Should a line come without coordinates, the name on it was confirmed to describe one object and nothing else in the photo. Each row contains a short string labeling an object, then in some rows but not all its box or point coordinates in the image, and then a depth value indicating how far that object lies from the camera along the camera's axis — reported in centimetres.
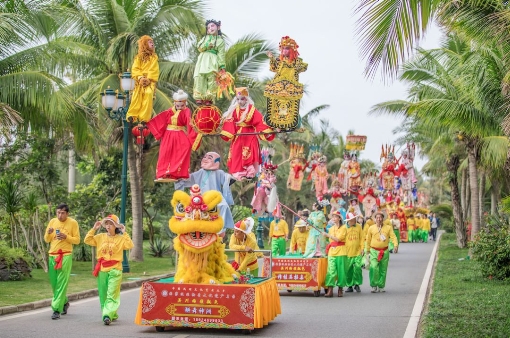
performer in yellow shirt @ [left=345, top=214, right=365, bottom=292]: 1684
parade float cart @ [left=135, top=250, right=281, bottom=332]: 1078
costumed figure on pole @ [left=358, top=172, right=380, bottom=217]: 3406
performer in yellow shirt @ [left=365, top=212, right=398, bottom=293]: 1755
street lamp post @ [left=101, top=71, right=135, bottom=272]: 1828
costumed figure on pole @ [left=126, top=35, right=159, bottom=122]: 1294
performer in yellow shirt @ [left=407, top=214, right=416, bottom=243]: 5422
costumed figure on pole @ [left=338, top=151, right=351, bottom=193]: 3259
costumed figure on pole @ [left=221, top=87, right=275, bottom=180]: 1328
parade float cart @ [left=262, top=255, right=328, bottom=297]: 1672
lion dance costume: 1089
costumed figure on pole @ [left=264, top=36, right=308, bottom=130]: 1295
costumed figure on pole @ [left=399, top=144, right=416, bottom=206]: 3681
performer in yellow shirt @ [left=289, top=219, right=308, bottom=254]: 1975
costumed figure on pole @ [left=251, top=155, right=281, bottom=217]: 1670
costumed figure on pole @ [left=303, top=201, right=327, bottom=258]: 1789
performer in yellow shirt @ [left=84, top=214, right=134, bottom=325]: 1190
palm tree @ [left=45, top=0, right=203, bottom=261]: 2320
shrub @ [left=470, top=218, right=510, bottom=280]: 1780
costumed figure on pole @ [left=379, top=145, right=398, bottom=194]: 3656
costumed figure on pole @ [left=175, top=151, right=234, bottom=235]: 1263
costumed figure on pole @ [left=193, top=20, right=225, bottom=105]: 1334
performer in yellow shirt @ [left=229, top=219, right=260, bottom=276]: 1419
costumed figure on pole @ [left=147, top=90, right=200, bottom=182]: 1259
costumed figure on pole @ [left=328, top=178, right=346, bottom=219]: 3150
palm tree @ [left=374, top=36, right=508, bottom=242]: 1661
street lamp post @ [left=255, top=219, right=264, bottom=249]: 2549
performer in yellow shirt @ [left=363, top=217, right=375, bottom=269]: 1777
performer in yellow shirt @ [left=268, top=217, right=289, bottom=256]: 2253
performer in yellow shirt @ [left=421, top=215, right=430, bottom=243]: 5459
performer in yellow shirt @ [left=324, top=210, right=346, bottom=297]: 1662
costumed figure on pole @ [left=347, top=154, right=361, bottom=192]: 3259
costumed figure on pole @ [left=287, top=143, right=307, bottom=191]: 2922
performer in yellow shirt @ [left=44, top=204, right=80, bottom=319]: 1241
